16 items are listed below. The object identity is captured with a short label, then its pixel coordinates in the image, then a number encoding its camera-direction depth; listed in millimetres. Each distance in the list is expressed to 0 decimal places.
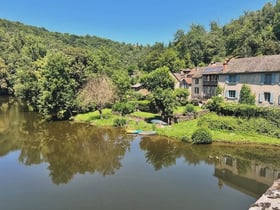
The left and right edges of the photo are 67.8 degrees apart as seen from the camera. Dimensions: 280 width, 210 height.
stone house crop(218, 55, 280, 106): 29358
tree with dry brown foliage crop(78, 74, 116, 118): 36241
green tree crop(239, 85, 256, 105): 31474
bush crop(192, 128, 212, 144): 24104
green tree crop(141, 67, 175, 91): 46165
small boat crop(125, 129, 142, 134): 28421
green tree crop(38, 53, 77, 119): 36290
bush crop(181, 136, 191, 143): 24907
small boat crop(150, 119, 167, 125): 30404
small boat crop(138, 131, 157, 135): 27731
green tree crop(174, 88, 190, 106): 42054
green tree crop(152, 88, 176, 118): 29917
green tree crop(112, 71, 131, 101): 43197
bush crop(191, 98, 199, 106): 39189
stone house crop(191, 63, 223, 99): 37871
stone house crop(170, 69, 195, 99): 45800
